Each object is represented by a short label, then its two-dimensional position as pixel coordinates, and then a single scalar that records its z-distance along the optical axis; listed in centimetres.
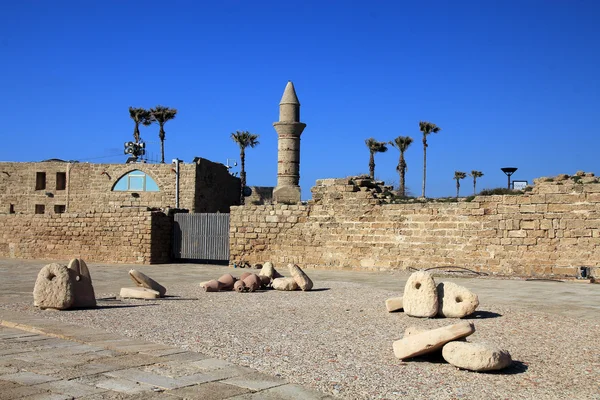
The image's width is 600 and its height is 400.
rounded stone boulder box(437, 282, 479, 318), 792
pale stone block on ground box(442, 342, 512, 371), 504
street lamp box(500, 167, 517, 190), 1825
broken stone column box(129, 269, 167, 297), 1052
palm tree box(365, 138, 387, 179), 4544
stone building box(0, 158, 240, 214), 3020
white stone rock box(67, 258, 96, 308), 862
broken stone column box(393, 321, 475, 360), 529
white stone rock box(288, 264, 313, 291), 1120
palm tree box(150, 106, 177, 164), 4419
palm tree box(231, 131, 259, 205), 4425
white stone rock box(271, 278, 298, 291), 1132
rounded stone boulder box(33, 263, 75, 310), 844
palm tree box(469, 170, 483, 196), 6506
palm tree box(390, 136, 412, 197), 4562
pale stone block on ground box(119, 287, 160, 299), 1016
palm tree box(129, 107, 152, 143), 4697
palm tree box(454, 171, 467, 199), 6284
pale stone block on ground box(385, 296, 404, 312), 847
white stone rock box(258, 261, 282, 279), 1203
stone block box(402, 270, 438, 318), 796
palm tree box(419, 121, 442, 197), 4791
